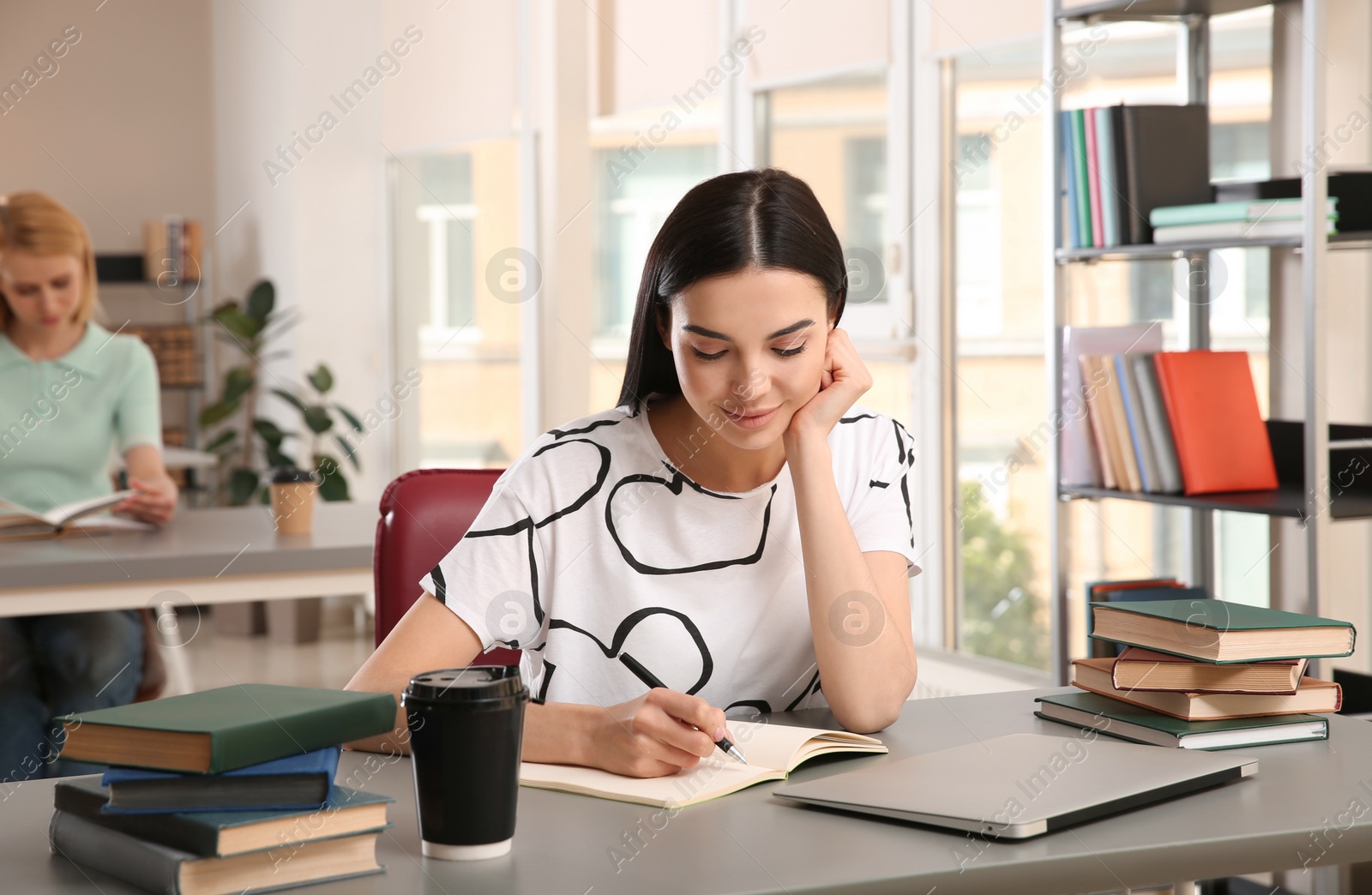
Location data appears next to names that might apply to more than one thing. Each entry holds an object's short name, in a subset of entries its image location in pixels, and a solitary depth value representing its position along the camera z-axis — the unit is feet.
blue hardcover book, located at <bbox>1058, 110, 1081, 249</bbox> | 8.58
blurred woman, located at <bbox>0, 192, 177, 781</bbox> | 8.37
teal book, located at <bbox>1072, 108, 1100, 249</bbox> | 8.46
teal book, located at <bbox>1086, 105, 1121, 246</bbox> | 8.29
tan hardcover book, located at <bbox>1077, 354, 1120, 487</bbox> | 8.39
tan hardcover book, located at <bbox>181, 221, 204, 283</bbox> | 22.06
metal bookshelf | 7.01
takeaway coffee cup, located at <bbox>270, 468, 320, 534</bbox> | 8.79
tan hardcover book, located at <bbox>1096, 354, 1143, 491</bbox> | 8.23
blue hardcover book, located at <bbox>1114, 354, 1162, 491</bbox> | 8.10
